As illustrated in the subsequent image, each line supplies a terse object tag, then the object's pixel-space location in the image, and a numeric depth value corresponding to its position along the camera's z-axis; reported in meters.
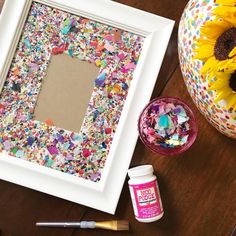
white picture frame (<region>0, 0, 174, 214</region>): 0.65
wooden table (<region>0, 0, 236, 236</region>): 0.66
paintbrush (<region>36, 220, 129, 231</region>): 0.65
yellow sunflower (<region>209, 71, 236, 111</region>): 0.43
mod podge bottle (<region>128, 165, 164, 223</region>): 0.63
